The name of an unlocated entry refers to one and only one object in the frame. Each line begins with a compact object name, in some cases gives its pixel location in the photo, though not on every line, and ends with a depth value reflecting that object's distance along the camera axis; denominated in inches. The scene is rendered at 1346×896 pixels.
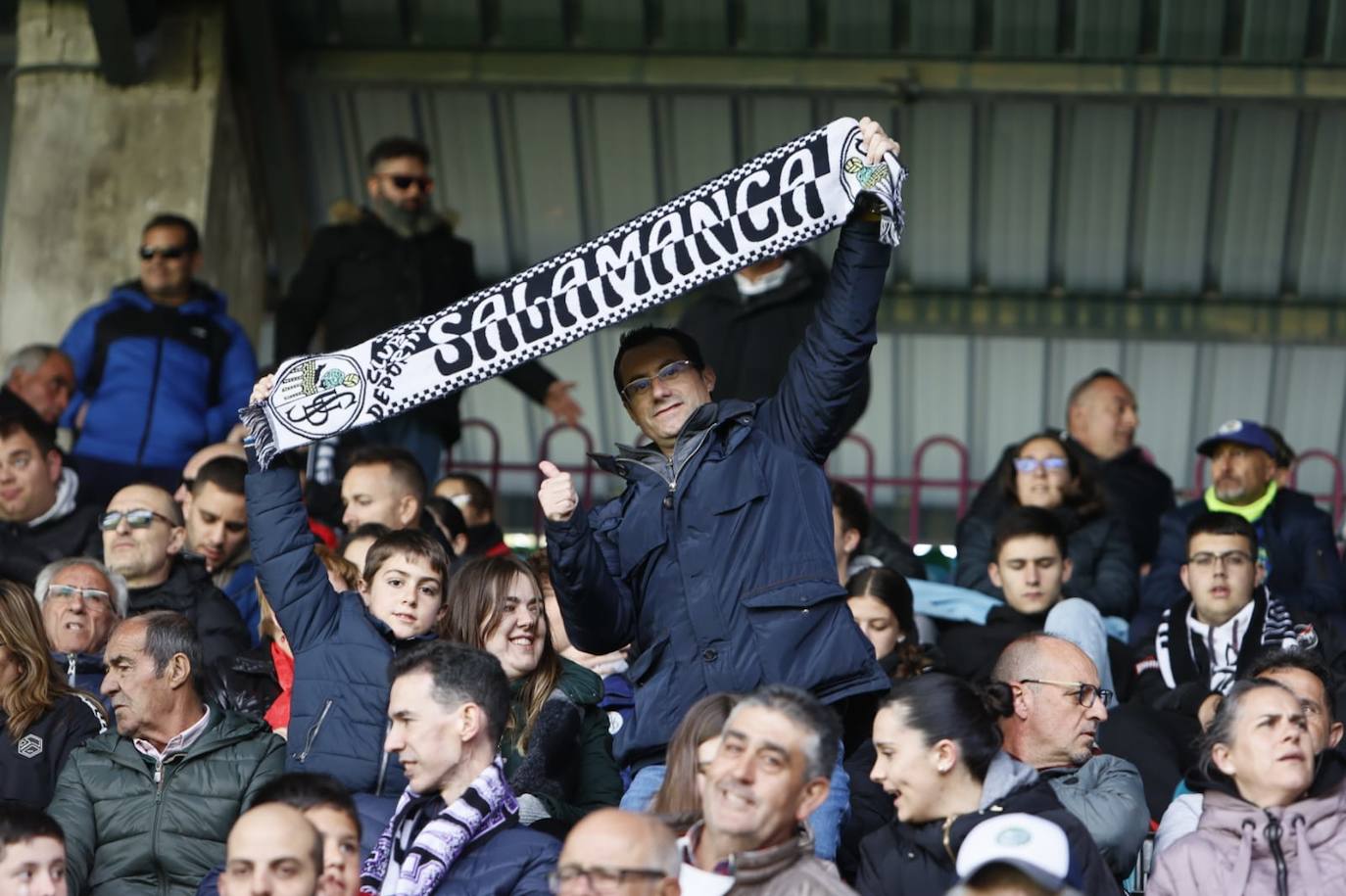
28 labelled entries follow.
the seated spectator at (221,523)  645.9
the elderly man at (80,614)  571.2
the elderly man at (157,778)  486.6
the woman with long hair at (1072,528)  707.4
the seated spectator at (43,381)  779.4
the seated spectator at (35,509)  677.3
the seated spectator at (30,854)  425.4
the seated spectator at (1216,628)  626.5
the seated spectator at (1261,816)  459.2
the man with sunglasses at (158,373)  773.3
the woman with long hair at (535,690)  513.0
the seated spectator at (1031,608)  619.8
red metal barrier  958.4
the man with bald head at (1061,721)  499.2
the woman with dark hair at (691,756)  430.9
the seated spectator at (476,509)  719.1
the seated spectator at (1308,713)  481.4
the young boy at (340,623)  502.3
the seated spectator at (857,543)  657.0
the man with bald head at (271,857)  403.9
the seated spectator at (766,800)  397.9
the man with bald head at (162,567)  604.7
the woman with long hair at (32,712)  517.3
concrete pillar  920.9
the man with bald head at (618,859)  377.7
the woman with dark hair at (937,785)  446.6
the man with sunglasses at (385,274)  831.1
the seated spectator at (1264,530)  718.5
